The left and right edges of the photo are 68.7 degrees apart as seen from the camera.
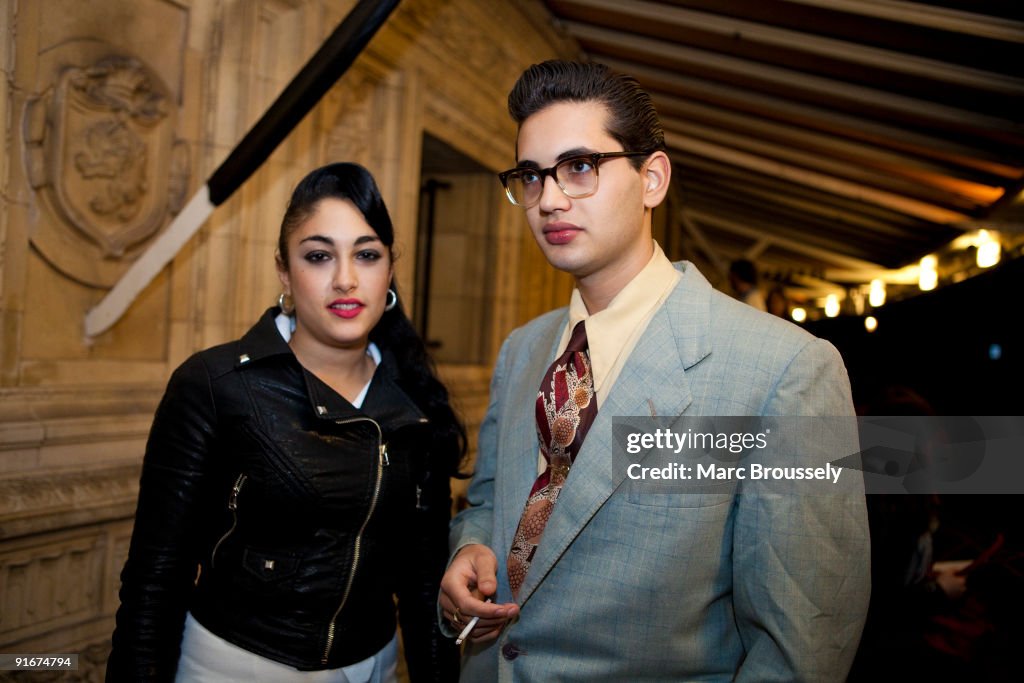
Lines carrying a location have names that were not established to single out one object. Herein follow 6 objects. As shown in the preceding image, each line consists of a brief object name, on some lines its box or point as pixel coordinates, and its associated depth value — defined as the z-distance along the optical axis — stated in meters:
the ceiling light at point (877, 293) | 10.52
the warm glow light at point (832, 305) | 13.43
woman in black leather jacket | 1.77
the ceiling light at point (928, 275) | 8.15
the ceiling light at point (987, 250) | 6.15
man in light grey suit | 1.35
